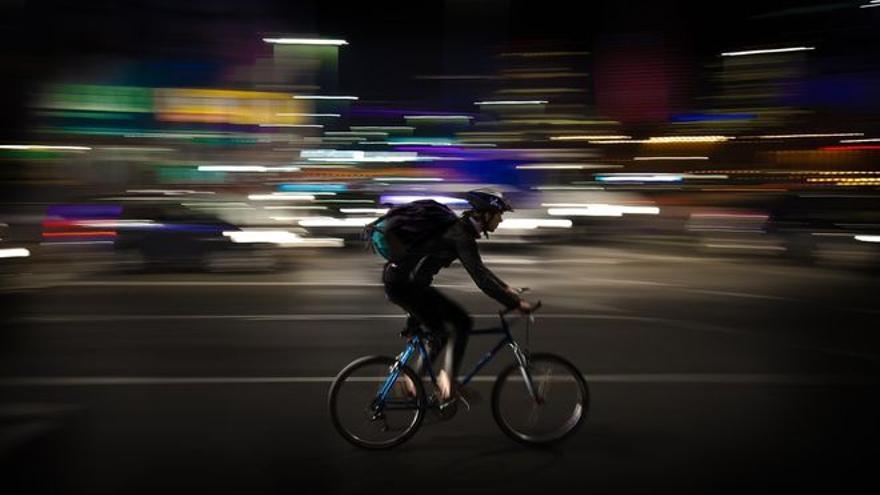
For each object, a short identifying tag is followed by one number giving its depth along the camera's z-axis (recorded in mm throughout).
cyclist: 5129
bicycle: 5348
